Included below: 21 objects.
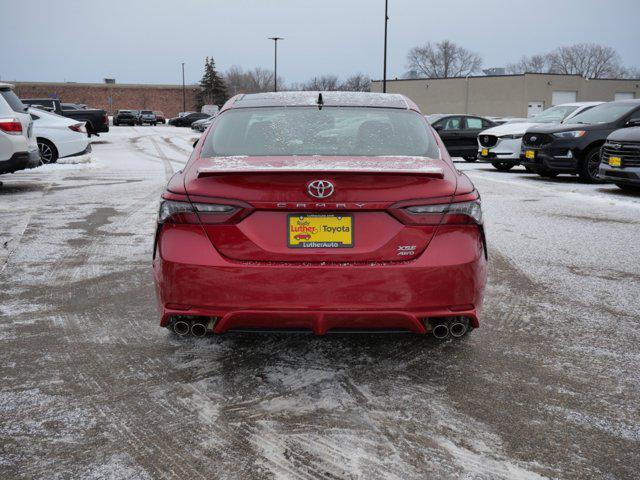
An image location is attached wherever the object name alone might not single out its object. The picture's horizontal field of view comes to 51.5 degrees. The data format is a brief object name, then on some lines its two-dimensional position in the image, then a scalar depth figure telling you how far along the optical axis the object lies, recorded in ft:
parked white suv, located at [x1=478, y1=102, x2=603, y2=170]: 55.67
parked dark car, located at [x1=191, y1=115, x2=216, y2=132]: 127.13
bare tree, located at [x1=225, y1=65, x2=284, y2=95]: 423.72
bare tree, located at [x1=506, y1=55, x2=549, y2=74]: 406.62
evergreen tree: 315.29
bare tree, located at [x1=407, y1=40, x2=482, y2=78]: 387.96
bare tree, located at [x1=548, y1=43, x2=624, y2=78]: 383.45
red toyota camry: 10.65
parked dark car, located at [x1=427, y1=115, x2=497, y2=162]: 67.82
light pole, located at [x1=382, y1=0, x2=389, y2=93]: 130.72
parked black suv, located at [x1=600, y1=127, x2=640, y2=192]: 35.60
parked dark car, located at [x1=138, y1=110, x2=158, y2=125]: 210.18
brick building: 304.91
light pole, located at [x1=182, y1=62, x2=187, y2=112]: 316.60
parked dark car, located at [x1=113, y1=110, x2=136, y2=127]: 196.50
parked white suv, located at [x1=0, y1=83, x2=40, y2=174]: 35.99
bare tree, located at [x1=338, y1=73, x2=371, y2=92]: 360.07
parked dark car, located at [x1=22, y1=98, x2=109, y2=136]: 81.92
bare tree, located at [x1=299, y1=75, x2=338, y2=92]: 367.86
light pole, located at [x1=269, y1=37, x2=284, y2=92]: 221.37
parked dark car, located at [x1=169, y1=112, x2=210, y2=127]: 202.64
